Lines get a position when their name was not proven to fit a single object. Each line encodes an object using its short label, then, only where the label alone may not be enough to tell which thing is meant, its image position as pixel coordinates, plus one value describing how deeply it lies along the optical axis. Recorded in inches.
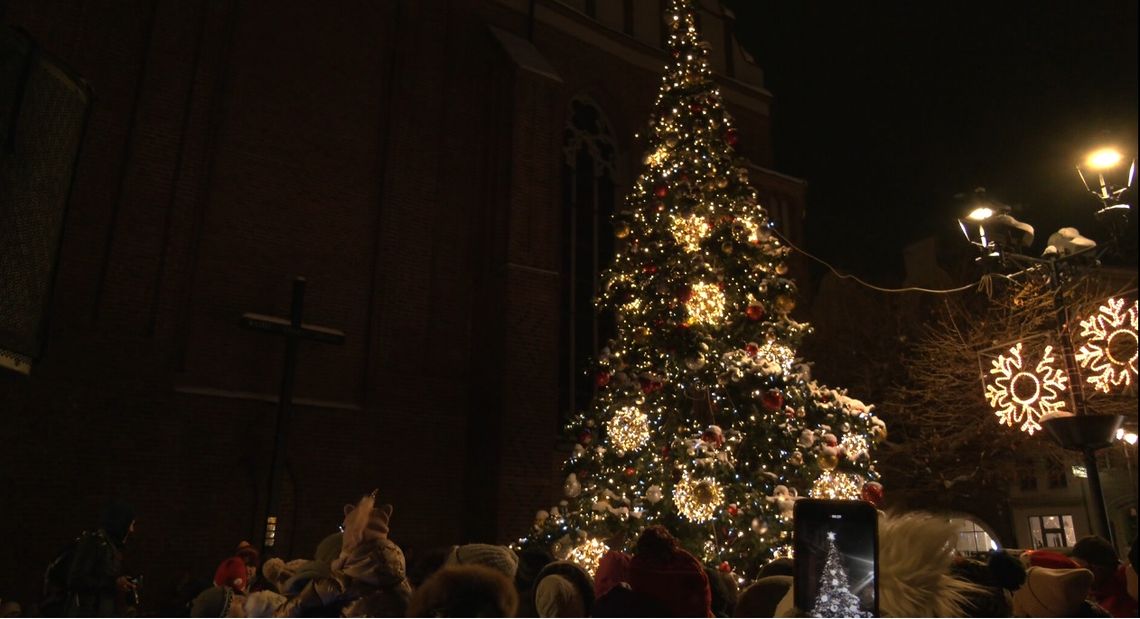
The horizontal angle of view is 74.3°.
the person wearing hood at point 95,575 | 167.6
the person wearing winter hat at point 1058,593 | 115.4
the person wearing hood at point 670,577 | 115.1
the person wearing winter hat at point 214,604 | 146.1
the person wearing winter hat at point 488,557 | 156.6
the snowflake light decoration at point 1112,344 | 233.8
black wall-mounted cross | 365.4
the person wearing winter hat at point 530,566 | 166.9
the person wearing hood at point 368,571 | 125.2
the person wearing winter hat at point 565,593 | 124.0
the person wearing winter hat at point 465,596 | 87.0
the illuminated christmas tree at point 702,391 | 282.4
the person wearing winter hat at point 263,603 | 115.7
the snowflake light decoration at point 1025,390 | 258.7
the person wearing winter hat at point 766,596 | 137.3
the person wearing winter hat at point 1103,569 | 136.8
